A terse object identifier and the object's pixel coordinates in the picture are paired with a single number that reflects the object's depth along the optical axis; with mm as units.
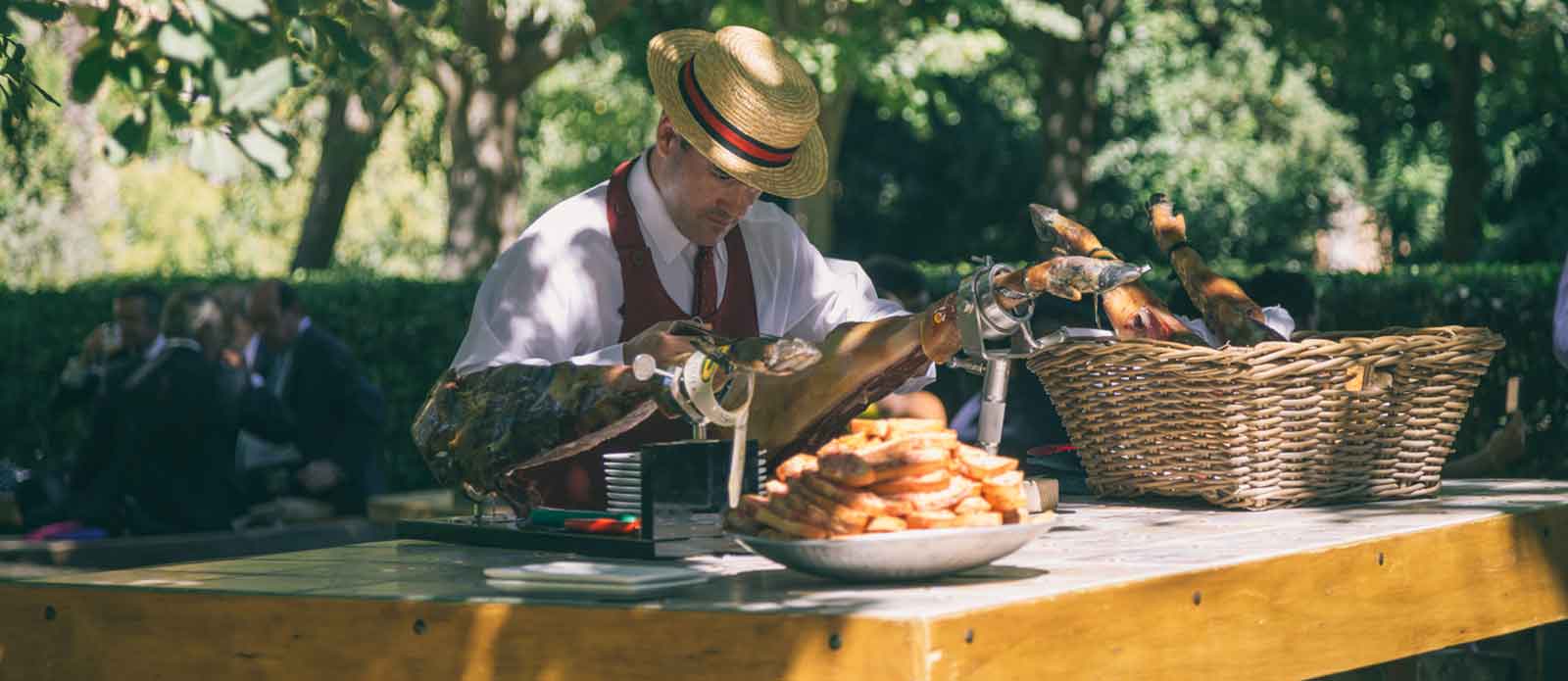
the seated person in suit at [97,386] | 8133
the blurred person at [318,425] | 8812
